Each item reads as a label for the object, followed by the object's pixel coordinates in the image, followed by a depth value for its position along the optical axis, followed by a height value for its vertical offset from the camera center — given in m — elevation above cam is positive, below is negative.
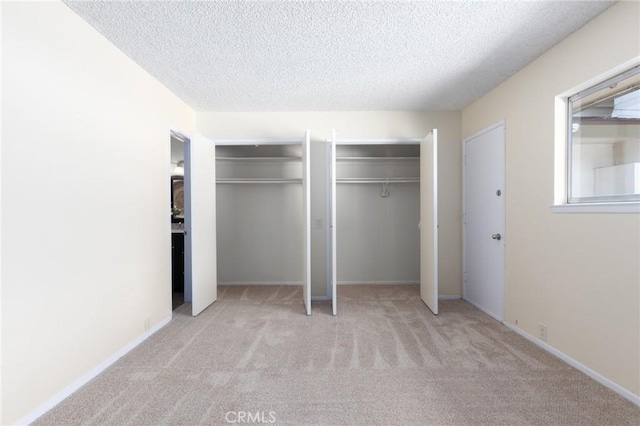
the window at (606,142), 1.91 +0.48
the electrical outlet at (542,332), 2.45 -1.03
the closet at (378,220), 4.86 -0.16
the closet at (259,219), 4.86 -0.12
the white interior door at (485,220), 3.09 -0.11
